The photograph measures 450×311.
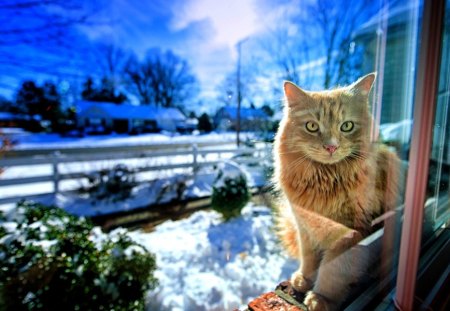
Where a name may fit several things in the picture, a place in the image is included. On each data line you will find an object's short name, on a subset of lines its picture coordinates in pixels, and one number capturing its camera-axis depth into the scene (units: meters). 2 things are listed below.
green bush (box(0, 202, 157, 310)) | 0.67
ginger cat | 0.56
